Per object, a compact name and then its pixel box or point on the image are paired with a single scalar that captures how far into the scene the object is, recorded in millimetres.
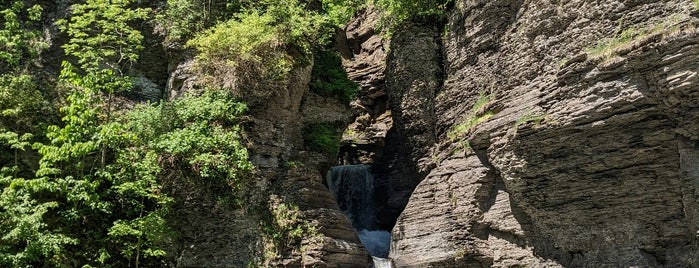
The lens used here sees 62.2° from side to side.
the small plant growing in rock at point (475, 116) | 16875
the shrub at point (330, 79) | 20672
